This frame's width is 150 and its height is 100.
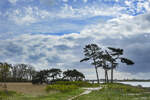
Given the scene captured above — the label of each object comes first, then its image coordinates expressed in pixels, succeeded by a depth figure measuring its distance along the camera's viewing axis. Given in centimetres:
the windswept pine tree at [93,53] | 5894
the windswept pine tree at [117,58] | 5438
